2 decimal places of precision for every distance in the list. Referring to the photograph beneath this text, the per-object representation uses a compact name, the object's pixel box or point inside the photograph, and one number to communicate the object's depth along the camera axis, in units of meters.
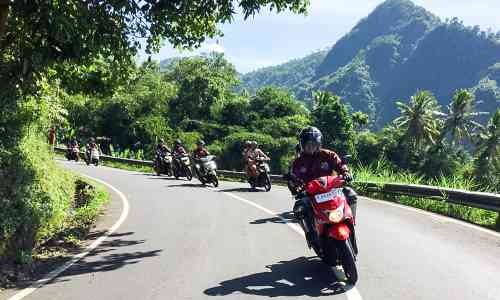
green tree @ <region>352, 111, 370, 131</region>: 90.38
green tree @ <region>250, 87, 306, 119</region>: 65.44
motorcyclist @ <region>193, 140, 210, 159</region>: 21.02
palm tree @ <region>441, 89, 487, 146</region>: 79.81
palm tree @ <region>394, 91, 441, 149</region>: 76.94
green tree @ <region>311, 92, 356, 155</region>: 70.00
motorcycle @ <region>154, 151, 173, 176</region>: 27.19
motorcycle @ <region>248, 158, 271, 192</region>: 19.14
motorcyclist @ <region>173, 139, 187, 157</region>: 24.28
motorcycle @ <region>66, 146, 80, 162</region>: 40.41
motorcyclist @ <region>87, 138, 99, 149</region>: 36.47
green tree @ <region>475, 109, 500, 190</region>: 71.00
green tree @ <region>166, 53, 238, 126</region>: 64.12
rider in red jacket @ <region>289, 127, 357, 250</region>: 7.49
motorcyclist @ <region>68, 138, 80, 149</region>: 40.31
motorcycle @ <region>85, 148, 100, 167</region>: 36.62
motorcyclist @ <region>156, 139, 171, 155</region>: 27.05
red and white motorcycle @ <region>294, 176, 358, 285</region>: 6.41
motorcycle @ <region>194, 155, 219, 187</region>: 20.86
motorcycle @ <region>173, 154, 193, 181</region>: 24.50
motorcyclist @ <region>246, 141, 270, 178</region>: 19.36
